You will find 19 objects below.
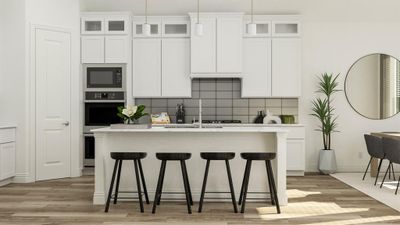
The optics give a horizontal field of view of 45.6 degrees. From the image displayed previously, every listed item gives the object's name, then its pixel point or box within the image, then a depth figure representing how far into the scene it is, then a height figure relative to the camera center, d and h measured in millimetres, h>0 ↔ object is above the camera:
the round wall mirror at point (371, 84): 7934 +454
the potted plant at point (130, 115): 5309 -56
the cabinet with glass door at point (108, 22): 7555 +1405
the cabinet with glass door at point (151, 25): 7664 +1379
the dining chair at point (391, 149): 5875 -477
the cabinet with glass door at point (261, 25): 7625 +1379
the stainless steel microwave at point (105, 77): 7500 +523
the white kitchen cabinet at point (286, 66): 7590 +718
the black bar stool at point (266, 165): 4773 -590
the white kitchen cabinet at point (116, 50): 7533 +953
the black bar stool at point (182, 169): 4793 -603
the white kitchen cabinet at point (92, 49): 7547 +968
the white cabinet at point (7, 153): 6285 -589
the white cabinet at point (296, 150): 7434 -612
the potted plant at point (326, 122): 7562 -174
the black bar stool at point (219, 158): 4812 -485
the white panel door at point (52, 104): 6883 +89
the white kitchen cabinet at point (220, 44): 7520 +1055
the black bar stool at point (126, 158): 4863 -538
